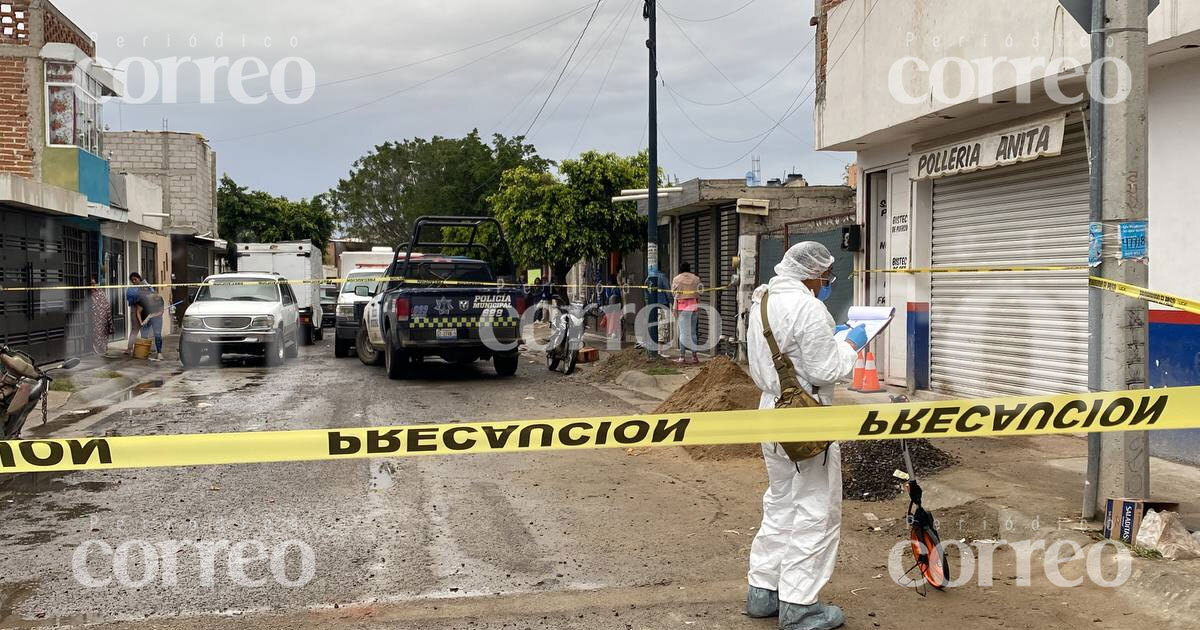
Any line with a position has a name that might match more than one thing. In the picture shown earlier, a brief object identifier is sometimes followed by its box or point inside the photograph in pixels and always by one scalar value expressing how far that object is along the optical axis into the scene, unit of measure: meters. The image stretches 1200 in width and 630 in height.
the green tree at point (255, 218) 52.47
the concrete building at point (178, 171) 38.19
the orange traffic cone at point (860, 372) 11.83
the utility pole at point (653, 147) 16.81
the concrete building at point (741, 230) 15.74
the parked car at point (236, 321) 16.84
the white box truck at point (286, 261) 27.44
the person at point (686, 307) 16.39
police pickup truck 13.74
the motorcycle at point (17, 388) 6.85
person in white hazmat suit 4.32
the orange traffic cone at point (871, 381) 11.79
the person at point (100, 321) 20.42
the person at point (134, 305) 19.16
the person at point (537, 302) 19.61
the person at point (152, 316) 19.02
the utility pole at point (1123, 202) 5.32
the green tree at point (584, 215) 26.25
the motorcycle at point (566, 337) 15.84
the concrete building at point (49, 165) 17.25
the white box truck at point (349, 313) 19.50
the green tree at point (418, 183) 51.16
